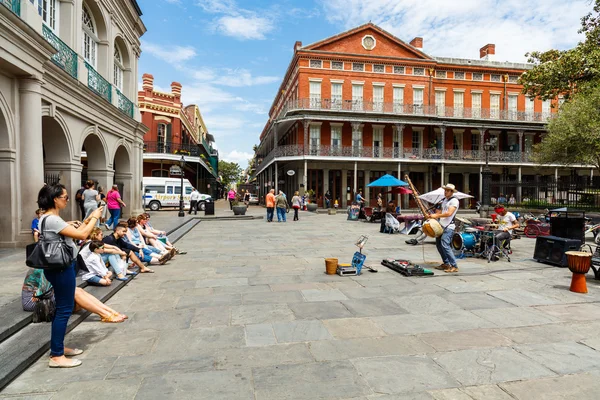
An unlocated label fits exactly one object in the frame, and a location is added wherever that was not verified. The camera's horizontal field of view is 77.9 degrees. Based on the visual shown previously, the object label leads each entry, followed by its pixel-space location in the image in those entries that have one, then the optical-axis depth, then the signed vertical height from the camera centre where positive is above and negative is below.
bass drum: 8.88 -1.23
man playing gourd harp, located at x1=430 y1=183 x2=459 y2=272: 7.04 -0.70
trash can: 21.72 -1.14
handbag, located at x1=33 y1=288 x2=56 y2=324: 4.23 -1.35
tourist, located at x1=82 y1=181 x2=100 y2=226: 10.29 -0.25
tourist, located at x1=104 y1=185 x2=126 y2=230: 11.89 -0.47
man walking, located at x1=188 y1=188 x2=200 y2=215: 23.24 -0.60
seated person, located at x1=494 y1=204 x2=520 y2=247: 8.62 -0.87
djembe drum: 5.60 -1.20
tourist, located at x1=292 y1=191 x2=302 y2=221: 19.53 -0.87
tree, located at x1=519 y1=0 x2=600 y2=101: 18.53 +6.34
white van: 26.66 -0.19
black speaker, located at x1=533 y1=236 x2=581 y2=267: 7.76 -1.27
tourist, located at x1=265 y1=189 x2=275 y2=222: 18.41 -0.73
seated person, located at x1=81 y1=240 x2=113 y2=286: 5.75 -1.25
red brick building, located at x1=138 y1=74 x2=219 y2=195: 29.34 +4.86
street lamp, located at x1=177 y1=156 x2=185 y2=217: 19.80 -1.06
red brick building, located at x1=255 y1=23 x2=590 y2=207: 29.39 +5.98
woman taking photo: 3.21 -0.70
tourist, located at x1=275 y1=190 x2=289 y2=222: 18.56 -0.83
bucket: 7.01 -1.45
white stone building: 8.19 +2.59
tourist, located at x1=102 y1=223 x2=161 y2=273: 6.65 -1.12
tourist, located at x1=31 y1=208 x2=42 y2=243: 7.78 -0.72
